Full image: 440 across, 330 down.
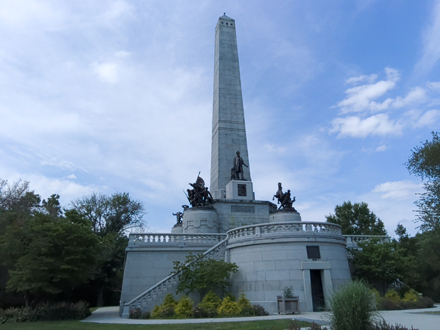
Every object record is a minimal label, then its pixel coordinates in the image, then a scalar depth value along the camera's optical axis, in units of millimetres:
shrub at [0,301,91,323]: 15953
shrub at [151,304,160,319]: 15666
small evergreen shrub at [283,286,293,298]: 15984
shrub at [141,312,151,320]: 15828
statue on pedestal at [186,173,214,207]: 28797
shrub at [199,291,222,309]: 15828
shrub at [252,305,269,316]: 15461
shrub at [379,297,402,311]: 16453
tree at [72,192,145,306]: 33062
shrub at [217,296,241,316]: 15172
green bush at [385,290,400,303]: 17592
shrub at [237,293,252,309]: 15805
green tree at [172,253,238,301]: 17502
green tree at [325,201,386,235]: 45656
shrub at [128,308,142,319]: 16203
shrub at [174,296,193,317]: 15334
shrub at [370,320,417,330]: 7700
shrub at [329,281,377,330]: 7656
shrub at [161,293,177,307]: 16431
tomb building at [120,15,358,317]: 17312
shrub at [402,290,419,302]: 18062
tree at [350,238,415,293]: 20078
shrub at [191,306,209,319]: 14969
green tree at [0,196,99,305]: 16453
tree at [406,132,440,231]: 19200
